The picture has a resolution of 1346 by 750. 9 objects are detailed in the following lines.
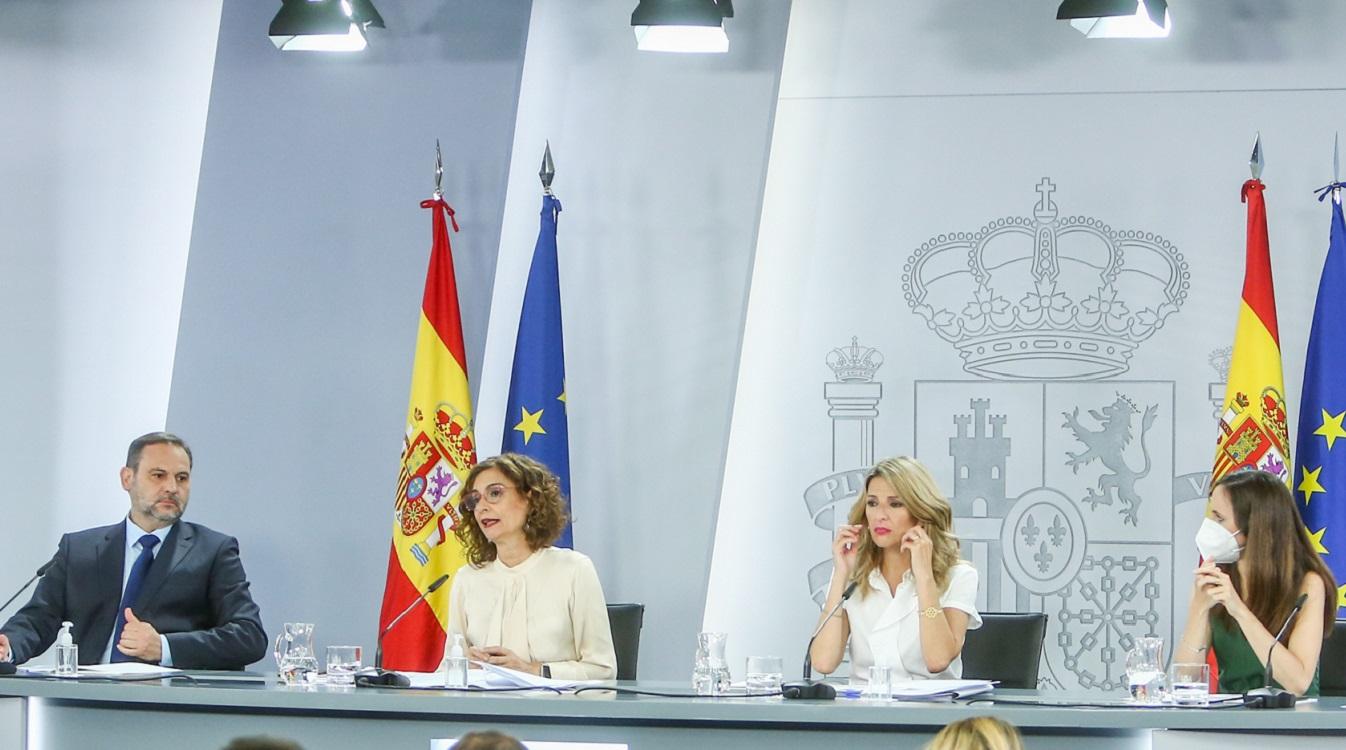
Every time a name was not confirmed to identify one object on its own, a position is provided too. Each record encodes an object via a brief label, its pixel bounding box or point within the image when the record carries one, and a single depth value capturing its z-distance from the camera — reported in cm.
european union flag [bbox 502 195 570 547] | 1066
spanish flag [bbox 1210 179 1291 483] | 1000
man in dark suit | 929
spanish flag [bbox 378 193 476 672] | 1035
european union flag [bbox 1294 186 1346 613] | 987
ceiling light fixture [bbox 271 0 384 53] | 1037
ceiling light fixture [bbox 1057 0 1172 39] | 981
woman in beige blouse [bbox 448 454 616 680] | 857
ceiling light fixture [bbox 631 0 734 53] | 1006
